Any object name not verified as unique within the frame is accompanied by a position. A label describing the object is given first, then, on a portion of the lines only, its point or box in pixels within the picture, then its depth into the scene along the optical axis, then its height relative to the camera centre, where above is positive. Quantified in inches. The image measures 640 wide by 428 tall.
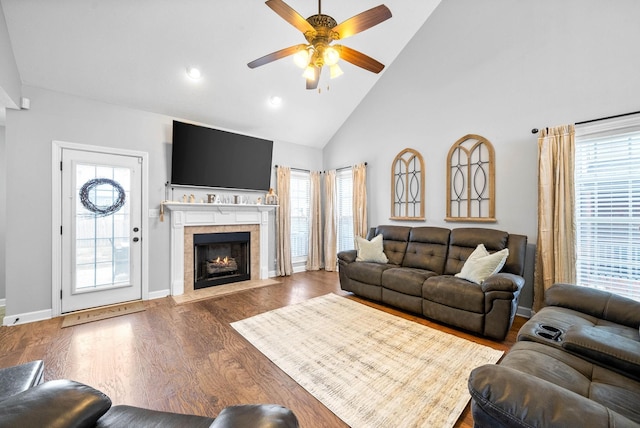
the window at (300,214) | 217.0 +1.7
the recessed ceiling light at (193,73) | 135.6 +76.0
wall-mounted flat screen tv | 154.2 +37.7
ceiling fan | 80.5 +60.4
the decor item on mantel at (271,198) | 196.4 +14.0
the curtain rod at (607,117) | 97.1 +37.8
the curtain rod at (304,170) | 212.6 +39.3
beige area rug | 64.9 -47.7
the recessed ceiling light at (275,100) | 167.7 +75.5
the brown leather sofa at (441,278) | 99.0 -28.9
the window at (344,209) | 212.4 +5.8
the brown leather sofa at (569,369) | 32.7 -27.1
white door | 128.6 -6.2
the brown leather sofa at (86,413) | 26.6 -22.6
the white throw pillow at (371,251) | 153.2 -21.0
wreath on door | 132.3 +9.8
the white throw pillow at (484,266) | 109.0 -21.5
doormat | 119.0 -47.3
